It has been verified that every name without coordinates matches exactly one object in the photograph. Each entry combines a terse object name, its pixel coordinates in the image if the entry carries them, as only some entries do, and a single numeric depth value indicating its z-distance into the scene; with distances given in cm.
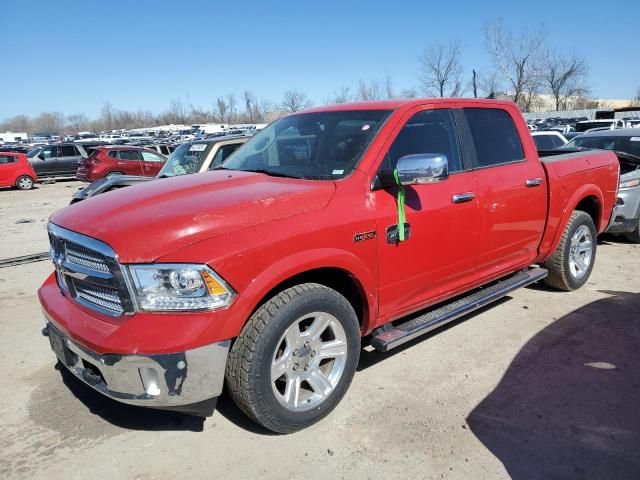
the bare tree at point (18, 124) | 14575
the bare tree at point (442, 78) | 4934
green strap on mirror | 343
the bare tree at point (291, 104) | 6258
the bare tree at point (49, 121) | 14725
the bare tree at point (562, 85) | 6266
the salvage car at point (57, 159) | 2214
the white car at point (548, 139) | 1334
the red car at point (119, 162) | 1880
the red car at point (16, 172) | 1994
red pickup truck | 262
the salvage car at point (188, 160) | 813
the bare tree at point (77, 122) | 13956
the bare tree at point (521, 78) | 5153
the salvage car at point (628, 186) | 719
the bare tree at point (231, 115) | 10412
